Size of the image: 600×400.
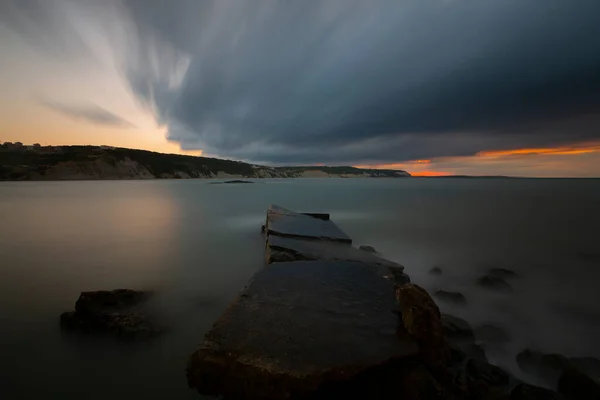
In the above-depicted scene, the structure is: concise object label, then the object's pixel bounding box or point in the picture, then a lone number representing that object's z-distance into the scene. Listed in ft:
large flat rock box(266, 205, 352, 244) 28.43
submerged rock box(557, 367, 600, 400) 10.03
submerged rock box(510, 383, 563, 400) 9.27
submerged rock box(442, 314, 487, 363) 11.59
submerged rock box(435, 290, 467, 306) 18.89
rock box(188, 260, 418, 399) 7.99
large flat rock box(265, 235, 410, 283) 20.22
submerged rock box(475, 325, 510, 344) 14.61
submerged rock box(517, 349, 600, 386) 11.87
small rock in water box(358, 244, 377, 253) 32.48
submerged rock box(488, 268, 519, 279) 25.43
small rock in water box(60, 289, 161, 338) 13.17
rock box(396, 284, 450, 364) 9.27
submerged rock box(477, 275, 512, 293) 21.78
